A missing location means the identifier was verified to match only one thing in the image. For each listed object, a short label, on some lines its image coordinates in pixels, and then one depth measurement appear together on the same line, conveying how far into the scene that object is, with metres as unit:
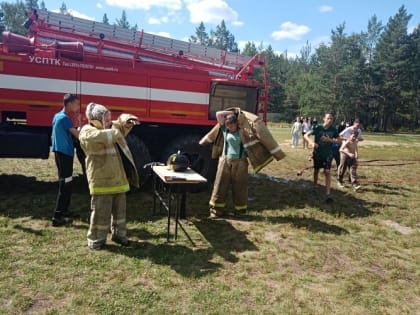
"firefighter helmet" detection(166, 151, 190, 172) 4.88
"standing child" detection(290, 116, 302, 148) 17.75
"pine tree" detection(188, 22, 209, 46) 91.81
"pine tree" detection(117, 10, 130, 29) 87.64
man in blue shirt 4.79
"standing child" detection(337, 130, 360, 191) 8.46
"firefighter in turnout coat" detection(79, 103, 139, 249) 4.02
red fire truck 5.84
